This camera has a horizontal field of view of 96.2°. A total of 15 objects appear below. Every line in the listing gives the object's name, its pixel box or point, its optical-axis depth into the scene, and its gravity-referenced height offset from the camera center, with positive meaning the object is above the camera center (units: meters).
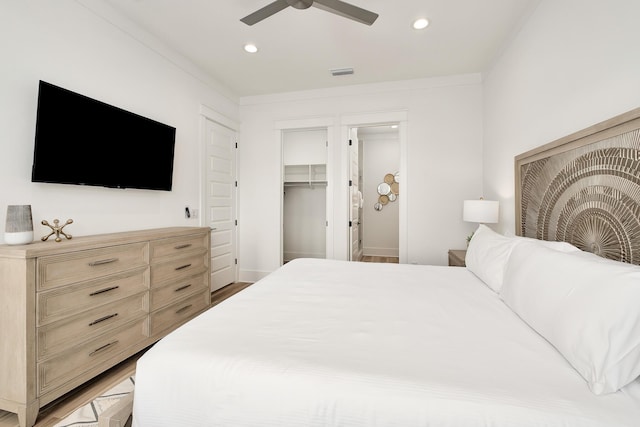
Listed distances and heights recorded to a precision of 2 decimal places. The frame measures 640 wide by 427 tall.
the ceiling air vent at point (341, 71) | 3.48 +1.77
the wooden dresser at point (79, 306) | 1.53 -0.60
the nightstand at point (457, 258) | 2.87 -0.45
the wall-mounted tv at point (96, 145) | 1.91 +0.55
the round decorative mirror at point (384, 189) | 6.25 +0.56
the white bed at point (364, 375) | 0.78 -0.50
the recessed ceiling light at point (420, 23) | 2.56 +1.74
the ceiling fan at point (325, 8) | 1.89 +1.39
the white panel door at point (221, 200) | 3.78 +0.20
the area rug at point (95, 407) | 1.58 -1.15
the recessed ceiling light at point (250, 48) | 2.98 +1.76
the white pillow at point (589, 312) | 0.82 -0.32
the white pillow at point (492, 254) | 1.69 -0.26
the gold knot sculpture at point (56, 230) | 1.87 -0.11
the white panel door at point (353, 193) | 4.16 +0.34
